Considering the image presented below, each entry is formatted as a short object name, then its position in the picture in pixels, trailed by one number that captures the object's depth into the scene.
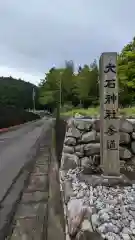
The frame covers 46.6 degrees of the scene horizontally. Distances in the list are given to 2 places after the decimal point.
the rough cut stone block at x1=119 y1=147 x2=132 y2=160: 3.24
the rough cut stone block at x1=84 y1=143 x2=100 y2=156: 3.23
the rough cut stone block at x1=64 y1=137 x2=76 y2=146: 3.31
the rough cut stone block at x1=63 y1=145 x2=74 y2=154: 3.29
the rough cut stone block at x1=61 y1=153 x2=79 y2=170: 3.14
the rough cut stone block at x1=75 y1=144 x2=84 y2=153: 3.29
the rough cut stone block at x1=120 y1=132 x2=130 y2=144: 3.20
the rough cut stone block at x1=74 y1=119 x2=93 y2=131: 3.24
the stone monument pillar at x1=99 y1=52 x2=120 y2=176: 2.53
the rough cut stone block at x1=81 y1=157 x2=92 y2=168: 3.20
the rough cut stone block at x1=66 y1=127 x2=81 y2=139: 3.29
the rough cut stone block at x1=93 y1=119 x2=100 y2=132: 3.19
